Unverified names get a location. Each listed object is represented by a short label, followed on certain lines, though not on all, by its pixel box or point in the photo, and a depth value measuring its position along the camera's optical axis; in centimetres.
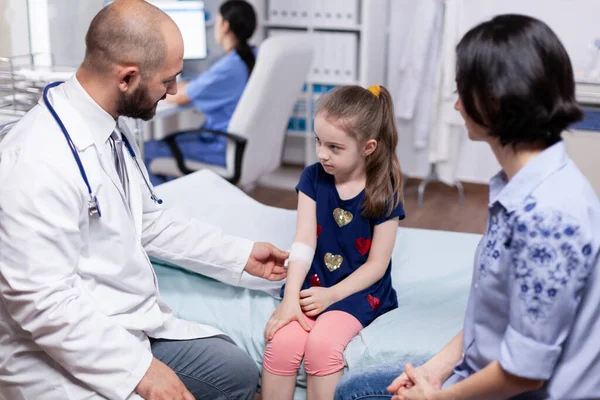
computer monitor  365
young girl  167
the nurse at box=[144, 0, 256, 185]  338
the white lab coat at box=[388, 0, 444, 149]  396
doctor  132
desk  441
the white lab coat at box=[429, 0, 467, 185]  376
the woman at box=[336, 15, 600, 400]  93
